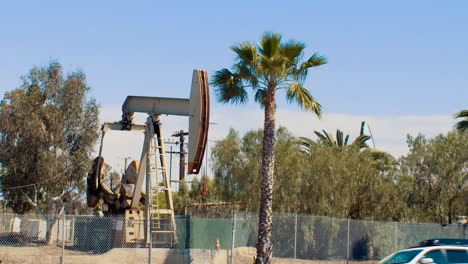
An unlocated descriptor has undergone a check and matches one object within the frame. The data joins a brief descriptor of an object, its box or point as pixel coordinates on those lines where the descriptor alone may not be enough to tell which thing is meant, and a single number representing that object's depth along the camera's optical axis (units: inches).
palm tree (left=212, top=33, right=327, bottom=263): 924.6
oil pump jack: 1044.5
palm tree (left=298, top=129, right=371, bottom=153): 1872.5
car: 727.1
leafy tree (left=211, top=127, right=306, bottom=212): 1381.6
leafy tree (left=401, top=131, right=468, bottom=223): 1515.7
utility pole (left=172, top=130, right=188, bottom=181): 2245.6
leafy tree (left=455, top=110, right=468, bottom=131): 1414.1
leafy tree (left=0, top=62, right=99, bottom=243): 1627.7
